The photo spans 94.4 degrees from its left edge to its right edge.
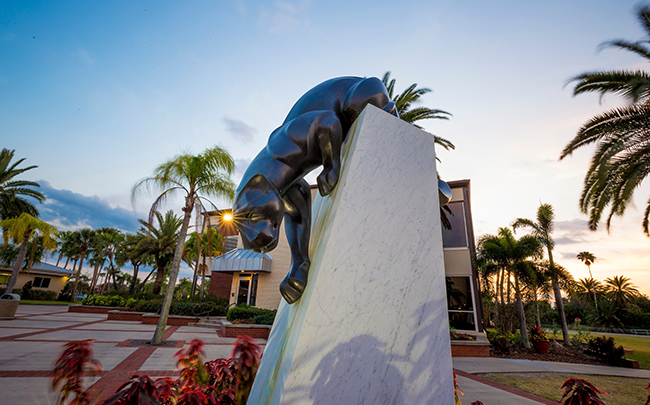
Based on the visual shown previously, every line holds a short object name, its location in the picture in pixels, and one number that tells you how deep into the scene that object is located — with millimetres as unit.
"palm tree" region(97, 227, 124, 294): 41656
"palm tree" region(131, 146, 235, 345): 10820
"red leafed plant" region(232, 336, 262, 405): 2341
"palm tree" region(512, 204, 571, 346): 17938
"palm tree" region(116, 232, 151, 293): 28062
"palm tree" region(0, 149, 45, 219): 18250
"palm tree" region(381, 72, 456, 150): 13055
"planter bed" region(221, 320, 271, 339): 13281
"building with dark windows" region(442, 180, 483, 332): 16812
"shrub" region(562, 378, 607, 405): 2156
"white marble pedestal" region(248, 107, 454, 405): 1438
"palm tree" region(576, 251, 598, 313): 43453
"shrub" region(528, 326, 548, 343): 15325
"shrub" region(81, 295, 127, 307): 21688
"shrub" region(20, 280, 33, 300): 35856
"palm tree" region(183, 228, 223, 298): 26750
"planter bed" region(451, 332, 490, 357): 12547
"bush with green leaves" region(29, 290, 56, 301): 35969
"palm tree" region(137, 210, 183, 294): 27734
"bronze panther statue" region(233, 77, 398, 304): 1682
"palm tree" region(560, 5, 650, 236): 8742
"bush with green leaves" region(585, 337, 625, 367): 12492
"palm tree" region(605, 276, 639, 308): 44344
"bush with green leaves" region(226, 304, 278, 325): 14533
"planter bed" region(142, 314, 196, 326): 16531
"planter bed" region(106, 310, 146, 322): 17891
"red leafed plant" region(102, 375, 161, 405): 1612
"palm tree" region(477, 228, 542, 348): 16406
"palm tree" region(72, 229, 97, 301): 41156
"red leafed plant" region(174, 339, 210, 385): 2559
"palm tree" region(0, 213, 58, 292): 15688
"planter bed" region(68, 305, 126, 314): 20562
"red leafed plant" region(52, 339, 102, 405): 1748
